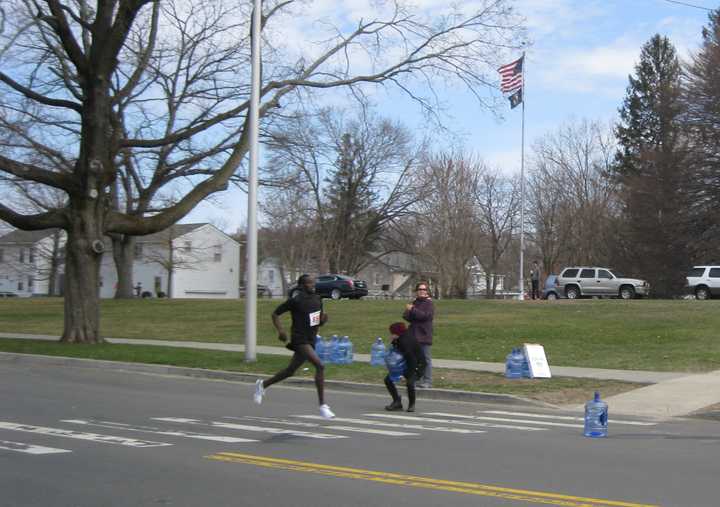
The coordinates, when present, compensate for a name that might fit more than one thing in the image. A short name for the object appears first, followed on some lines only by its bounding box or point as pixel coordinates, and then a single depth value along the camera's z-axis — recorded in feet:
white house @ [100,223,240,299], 264.72
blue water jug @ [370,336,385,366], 60.44
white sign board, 53.93
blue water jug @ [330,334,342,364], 63.52
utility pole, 62.18
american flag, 143.23
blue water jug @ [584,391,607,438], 33.71
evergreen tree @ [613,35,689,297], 178.50
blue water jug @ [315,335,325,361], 63.41
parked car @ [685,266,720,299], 143.43
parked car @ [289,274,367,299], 172.55
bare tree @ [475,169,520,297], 245.04
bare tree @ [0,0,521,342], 73.46
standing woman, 44.50
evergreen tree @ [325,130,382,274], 241.76
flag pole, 160.22
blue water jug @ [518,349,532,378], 54.49
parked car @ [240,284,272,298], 272.51
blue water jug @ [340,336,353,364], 63.57
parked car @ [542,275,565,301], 155.65
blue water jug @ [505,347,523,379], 54.60
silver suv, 152.25
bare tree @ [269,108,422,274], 237.66
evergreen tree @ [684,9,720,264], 164.55
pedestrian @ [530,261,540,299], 148.25
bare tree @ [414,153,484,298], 230.07
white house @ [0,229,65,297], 259.60
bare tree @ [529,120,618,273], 241.14
